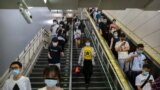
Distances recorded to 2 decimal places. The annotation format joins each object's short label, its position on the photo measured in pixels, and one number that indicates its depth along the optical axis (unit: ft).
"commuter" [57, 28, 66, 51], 21.42
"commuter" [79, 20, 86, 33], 28.90
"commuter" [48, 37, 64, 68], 16.49
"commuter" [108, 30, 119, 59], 19.38
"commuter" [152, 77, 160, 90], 9.45
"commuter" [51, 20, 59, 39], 24.29
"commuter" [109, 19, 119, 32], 21.63
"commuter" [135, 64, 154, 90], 12.38
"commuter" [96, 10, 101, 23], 30.59
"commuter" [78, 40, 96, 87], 16.63
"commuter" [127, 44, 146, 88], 14.28
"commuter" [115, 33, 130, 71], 16.11
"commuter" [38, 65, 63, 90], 7.22
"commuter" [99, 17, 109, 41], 24.04
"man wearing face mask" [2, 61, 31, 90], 9.90
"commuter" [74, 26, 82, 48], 25.15
